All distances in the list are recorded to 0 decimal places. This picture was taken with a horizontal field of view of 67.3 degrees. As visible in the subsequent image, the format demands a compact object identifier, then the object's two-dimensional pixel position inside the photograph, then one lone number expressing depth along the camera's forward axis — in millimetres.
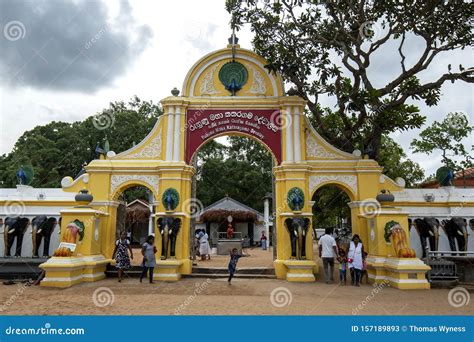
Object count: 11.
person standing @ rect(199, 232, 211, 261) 14500
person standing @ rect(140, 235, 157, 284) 8944
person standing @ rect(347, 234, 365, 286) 8703
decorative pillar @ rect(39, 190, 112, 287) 8477
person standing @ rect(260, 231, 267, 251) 22219
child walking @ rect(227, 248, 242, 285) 8930
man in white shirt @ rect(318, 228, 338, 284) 9344
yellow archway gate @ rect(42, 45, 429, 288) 9781
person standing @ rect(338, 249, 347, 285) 9070
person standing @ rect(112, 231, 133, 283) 9320
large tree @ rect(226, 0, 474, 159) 9648
